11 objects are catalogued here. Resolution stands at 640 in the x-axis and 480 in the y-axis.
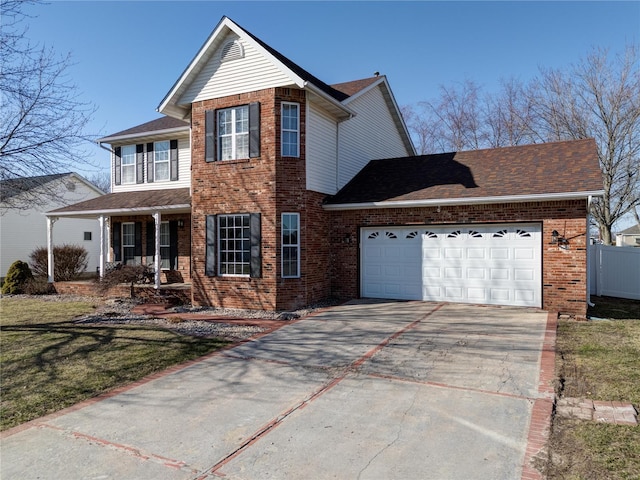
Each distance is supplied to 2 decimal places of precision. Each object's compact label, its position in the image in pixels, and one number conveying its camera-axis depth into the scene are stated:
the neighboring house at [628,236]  41.06
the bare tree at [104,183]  52.90
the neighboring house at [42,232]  23.53
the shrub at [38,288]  16.23
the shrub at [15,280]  16.41
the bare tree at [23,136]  9.27
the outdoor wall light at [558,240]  10.45
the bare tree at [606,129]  20.23
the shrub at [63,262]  17.45
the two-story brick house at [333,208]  10.96
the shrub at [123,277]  14.32
